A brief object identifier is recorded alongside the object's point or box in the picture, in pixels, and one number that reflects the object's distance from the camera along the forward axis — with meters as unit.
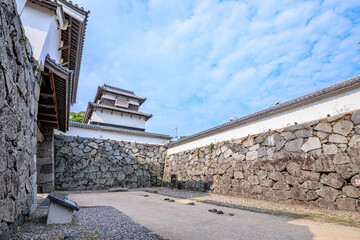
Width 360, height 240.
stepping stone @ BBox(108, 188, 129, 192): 9.11
